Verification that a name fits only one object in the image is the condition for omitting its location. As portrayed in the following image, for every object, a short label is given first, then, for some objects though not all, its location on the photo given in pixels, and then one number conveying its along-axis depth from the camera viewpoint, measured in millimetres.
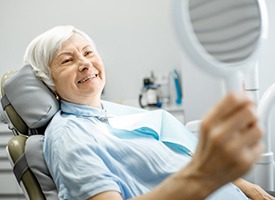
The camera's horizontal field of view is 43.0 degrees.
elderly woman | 490
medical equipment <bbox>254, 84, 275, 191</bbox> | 1453
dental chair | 1255
